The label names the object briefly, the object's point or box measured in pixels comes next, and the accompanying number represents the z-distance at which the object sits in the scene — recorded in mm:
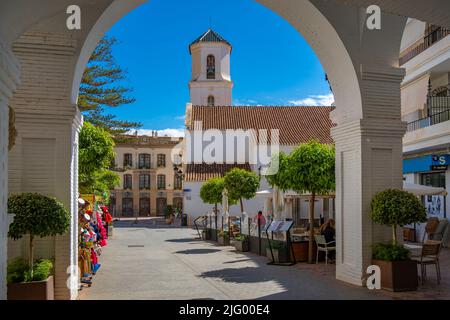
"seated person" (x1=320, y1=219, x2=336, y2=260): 13773
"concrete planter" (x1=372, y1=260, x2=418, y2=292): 9531
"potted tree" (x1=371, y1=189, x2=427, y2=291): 9516
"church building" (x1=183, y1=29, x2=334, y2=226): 41031
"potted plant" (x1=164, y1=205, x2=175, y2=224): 46431
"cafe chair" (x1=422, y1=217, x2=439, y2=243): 18562
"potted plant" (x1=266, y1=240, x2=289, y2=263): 14383
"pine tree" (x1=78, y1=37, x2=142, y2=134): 22281
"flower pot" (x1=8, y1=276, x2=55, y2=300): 7141
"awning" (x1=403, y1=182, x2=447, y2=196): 15164
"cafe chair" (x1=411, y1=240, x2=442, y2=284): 10193
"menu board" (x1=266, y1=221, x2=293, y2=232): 14351
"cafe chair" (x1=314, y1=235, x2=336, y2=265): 13066
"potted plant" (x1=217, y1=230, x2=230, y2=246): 21031
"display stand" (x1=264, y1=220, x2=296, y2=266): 14219
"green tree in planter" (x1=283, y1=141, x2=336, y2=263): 13555
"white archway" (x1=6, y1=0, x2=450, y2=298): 8445
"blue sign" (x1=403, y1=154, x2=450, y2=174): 18609
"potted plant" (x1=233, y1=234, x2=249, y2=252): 18094
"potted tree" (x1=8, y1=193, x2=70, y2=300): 7133
